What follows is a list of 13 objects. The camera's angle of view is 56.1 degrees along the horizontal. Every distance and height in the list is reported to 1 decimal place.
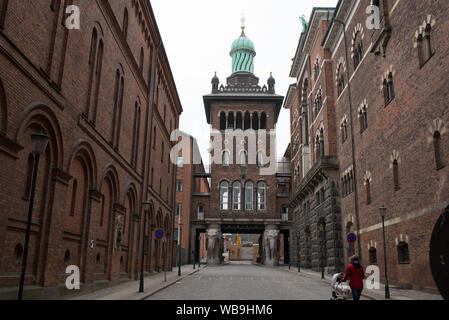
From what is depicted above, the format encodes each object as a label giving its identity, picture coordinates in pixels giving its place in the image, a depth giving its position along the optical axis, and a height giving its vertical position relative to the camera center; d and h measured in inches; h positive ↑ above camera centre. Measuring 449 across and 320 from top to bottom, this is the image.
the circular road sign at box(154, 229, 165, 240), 900.6 +36.8
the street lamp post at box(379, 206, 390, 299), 656.3 -56.1
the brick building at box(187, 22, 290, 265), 2265.0 +439.5
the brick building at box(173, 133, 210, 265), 2250.2 +291.7
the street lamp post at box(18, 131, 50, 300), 392.6 +96.5
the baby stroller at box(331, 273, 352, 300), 482.9 -38.7
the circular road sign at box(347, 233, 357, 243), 922.7 +37.7
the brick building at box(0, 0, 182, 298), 459.5 +171.1
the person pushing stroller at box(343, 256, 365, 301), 445.7 -23.2
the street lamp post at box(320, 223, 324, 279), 1350.9 +56.2
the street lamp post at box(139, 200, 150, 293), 721.3 -24.3
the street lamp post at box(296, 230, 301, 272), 1941.7 +59.1
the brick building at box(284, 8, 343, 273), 1338.6 +367.1
